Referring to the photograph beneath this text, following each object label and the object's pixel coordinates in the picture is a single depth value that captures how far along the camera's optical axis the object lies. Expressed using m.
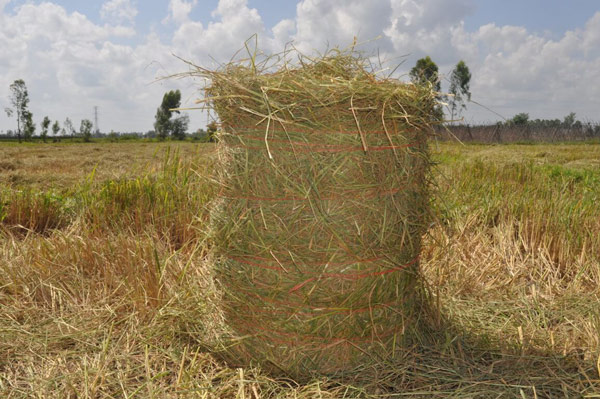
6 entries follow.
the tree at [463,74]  34.32
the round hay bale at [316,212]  1.93
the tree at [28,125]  46.57
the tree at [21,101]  46.34
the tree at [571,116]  48.92
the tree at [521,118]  40.92
